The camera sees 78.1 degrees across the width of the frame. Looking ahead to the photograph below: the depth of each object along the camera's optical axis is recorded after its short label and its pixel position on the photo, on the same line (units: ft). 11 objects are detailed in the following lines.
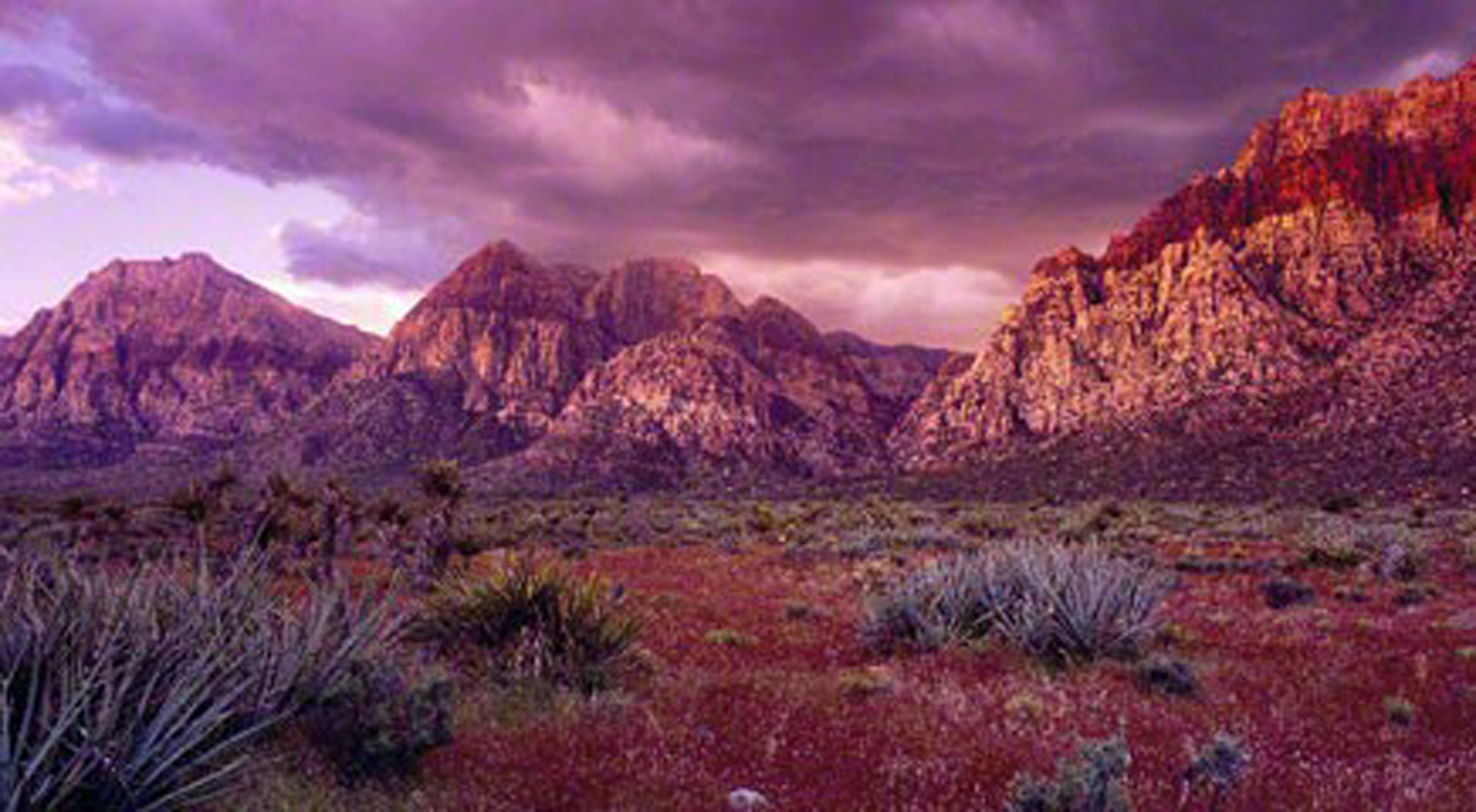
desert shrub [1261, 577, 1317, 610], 55.77
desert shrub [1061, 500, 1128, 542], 100.83
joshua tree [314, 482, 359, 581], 64.13
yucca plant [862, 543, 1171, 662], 38.47
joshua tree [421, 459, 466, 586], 69.26
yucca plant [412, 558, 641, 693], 31.55
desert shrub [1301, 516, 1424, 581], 67.15
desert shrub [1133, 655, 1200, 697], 32.55
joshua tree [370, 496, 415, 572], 72.39
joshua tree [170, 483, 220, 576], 82.58
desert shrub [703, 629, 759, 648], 42.11
